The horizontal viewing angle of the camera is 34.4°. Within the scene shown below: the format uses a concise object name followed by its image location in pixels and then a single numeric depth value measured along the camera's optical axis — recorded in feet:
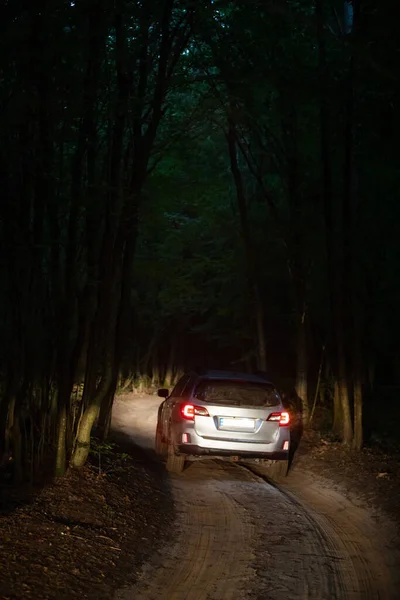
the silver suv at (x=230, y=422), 33.09
